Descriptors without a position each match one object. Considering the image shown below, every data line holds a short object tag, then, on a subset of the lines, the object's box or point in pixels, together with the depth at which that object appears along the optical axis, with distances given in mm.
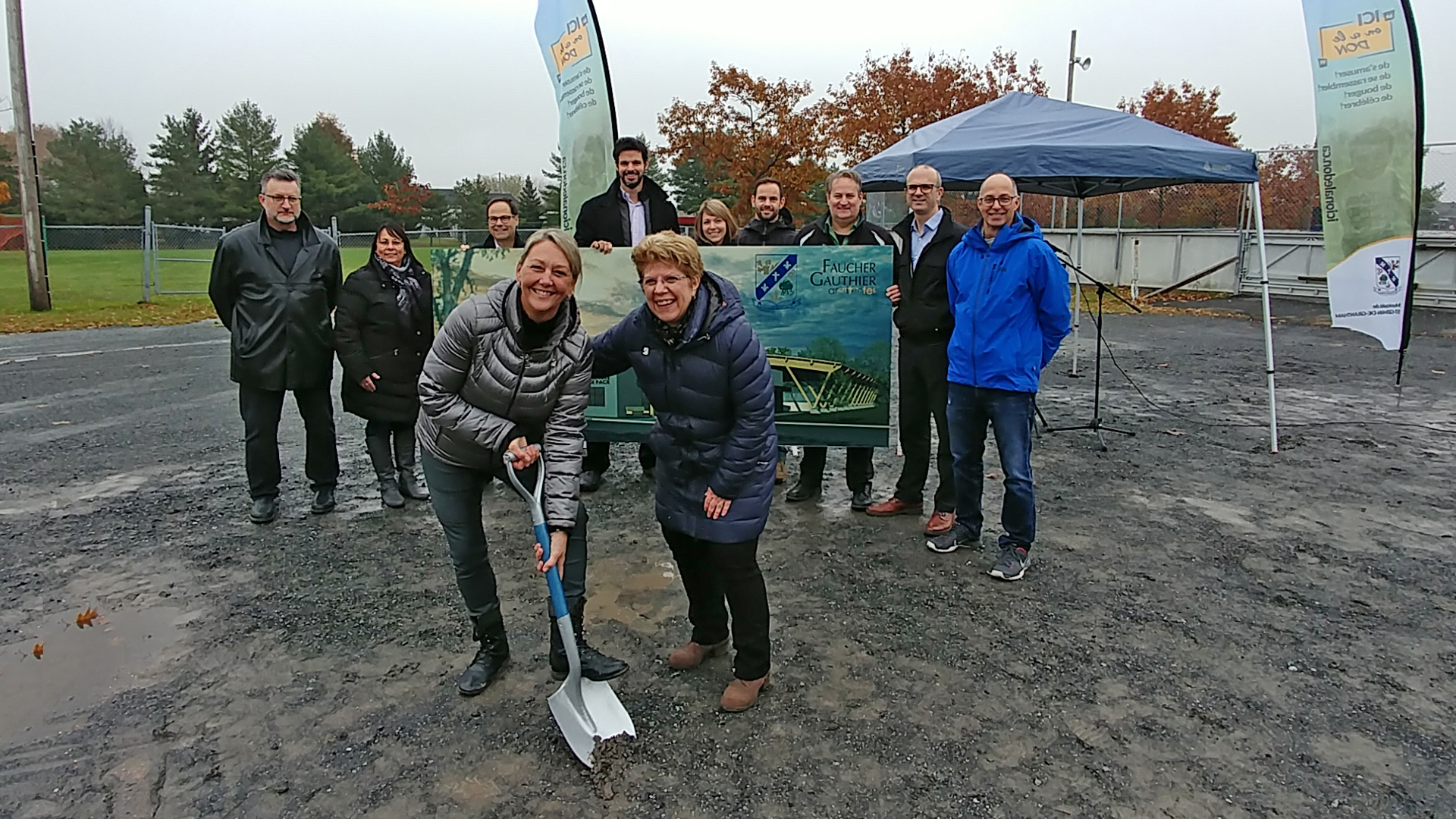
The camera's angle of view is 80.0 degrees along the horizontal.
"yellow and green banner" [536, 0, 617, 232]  7434
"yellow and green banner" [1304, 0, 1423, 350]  6418
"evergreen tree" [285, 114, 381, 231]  49897
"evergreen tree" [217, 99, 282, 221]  49694
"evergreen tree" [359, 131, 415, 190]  56406
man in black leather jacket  4711
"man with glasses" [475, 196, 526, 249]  5441
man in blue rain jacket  4004
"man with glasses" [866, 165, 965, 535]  4648
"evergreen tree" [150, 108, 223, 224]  48219
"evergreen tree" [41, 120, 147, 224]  45438
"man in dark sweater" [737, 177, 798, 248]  5410
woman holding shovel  2838
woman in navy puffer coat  2801
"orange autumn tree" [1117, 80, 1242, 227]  20938
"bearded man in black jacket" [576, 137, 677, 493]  5480
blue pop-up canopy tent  6250
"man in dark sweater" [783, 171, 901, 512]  4949
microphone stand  7191
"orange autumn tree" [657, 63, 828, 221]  30188
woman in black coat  4914
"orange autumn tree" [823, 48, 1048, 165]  27875
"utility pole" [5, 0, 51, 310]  14492
